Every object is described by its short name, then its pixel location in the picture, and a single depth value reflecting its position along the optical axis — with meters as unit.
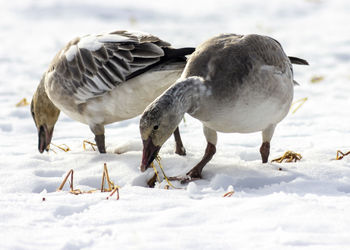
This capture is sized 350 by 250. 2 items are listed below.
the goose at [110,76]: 11.09
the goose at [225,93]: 8.49
